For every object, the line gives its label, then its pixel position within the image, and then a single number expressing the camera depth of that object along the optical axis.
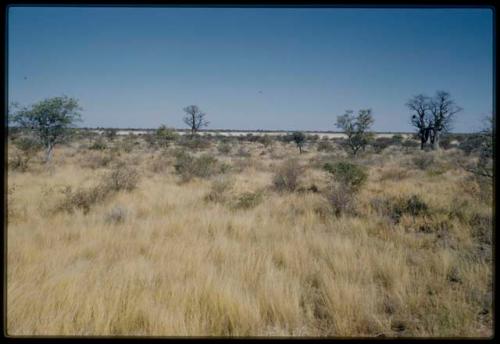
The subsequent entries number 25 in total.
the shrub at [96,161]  16.30
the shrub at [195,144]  32.66
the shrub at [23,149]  13.29
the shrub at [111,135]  43.30
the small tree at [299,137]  34.22
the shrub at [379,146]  31.37
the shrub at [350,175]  9.90
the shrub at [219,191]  8.54
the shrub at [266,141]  42.47
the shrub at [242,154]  25.61
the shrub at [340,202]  7.13
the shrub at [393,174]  13.02
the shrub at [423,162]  16.93
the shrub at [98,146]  25.77
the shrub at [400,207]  6.83
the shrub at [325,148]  33.07
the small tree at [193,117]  57.50
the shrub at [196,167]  12.62
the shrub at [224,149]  29.39
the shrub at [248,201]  7.71
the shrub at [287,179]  10.29
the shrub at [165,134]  38.94
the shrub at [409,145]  34.47
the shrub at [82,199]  6.98
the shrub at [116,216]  6.23
